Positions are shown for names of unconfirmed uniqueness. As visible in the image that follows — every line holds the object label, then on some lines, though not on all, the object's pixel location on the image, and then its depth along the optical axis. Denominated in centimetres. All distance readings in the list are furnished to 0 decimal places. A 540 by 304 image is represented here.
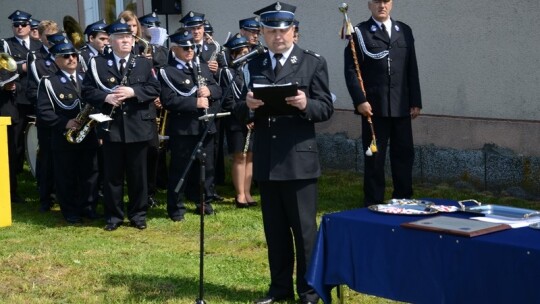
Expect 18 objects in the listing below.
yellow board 1005
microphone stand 633
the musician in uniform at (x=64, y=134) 1000
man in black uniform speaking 650
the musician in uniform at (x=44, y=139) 1074
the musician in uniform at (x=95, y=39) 1076
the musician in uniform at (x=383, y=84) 968
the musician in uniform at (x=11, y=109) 1141
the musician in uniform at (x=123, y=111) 937
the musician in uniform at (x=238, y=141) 1063
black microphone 650
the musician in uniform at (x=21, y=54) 1197
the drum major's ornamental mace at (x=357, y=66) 955
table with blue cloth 478
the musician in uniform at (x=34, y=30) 1299
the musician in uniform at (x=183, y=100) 977
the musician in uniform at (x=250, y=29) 1115
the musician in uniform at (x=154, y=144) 1086
